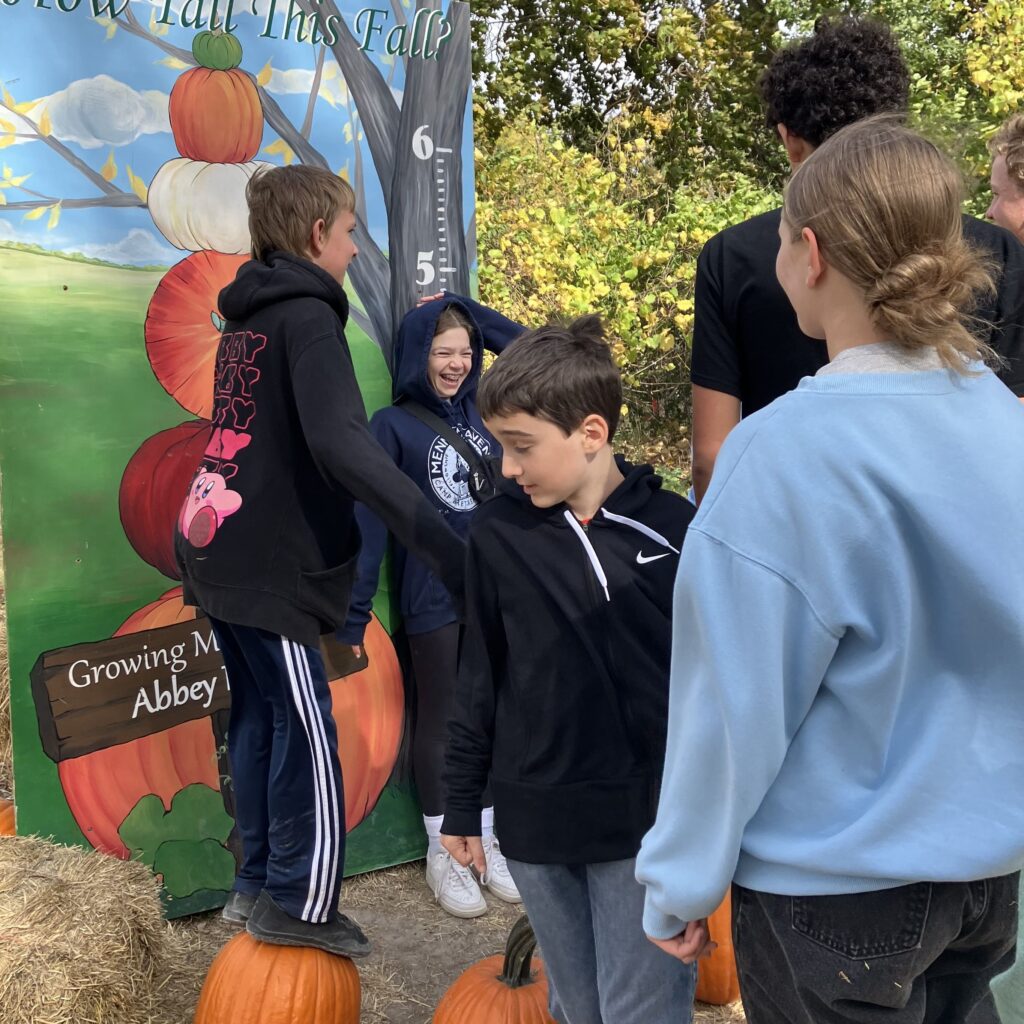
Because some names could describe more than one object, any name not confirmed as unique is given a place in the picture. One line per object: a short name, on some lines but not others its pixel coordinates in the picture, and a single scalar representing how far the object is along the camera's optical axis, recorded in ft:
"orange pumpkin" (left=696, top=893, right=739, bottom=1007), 9.76
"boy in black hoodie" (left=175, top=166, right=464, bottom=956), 8.25
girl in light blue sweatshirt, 4.05
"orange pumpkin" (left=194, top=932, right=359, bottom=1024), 8.63
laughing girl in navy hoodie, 11.63
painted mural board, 10.02
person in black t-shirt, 7.43
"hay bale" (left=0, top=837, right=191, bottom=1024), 7.97
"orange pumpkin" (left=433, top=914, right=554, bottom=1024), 8.27
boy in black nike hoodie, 6.32
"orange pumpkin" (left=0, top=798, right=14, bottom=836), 11.39
